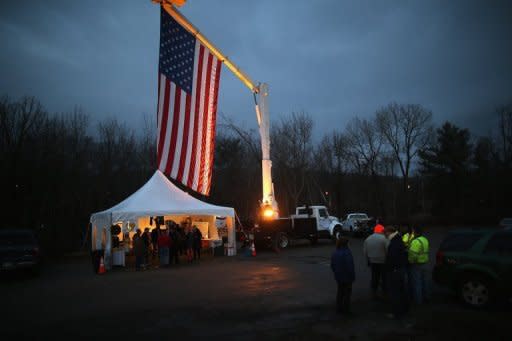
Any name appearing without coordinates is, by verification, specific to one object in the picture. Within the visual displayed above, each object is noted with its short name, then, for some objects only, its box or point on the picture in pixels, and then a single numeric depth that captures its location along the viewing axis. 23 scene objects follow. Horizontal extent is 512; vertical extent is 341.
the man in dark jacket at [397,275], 6.69
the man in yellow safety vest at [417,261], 7.39
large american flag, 16.58
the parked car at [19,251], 13.03
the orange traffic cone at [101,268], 14.42
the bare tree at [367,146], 47.56
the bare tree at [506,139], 46.53
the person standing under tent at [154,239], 17.07
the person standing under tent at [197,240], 17.30
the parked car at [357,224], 28.09
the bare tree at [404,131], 48.00
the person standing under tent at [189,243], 16.84
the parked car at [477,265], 6.80
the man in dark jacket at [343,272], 6.77
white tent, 16.05
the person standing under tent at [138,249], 14.80
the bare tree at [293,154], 40.06
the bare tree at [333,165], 45.52
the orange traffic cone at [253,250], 18.26
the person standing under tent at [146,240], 15.07
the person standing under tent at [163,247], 15.12
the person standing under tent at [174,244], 16.03
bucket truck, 17.02
